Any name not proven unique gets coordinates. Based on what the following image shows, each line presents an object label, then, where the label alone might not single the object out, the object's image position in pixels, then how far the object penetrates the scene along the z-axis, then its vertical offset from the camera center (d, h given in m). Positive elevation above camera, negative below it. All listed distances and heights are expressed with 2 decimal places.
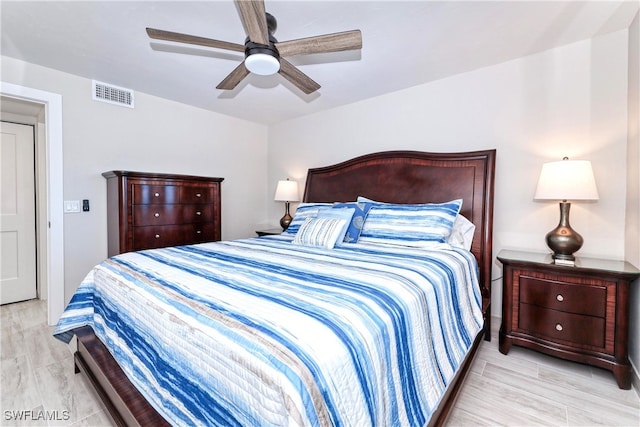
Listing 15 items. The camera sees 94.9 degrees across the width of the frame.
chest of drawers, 2.80 -0.06
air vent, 2.95 +1.13
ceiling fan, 1.59 +0.92
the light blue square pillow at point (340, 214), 2.40 -0.07
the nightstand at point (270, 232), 3.74 -0.35
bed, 0.80 -0.45
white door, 3.35 -0.13
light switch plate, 2.81 -0.03
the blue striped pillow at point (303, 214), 2.93 -0.09
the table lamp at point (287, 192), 3.76 +0.17
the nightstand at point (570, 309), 1.79 -0.67
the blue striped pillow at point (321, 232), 2.32 -0.22
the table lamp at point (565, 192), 1.94 +0.11
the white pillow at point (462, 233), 2.39 -0.22
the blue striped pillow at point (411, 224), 2.26 -0.14
